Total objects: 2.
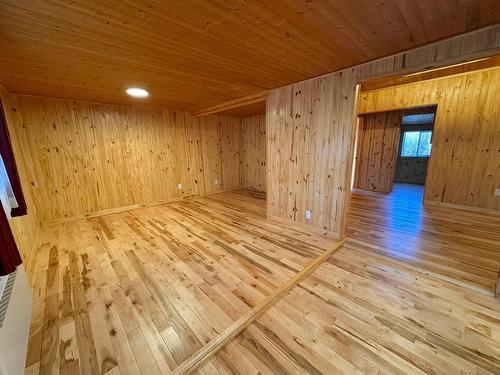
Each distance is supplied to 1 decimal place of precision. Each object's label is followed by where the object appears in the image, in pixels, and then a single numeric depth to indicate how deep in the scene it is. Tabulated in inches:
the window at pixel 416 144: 286.5
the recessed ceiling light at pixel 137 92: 118.3
